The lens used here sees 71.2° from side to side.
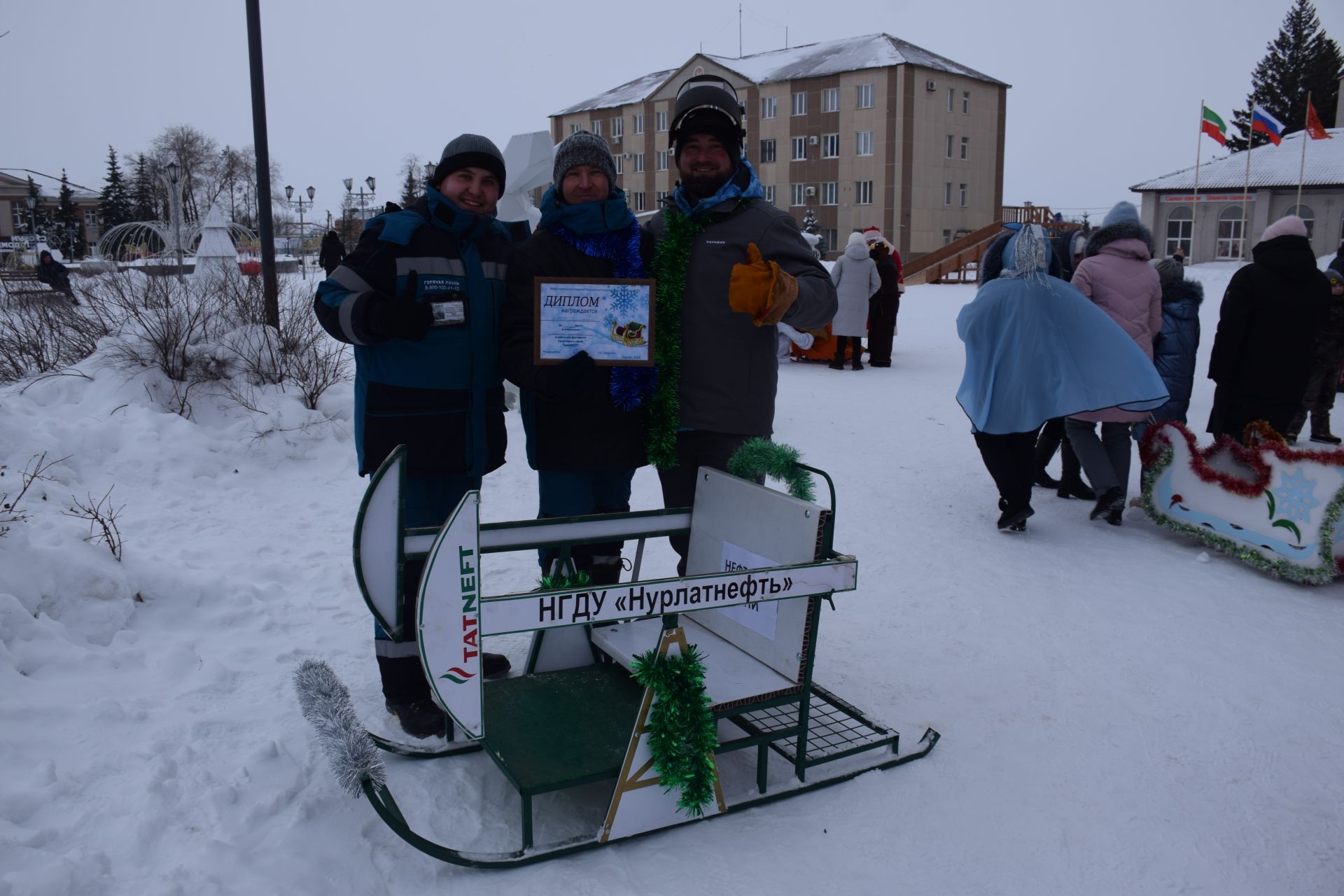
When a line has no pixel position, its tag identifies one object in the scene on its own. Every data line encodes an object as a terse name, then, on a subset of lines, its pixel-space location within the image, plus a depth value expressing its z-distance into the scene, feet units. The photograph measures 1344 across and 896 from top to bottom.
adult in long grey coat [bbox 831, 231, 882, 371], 40.27
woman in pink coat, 20.12
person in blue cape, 18.17
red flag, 83.54
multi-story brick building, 152.35
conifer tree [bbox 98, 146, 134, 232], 224.12
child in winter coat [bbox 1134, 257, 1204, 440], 21.95
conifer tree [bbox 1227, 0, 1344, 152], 165.07
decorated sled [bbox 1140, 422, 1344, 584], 15.99
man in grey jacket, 11.20
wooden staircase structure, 100.22
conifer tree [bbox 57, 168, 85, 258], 202.59
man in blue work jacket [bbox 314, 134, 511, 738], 10.59
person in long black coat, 20.24
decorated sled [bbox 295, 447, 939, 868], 8.21
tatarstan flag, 84.79
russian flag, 78.48
